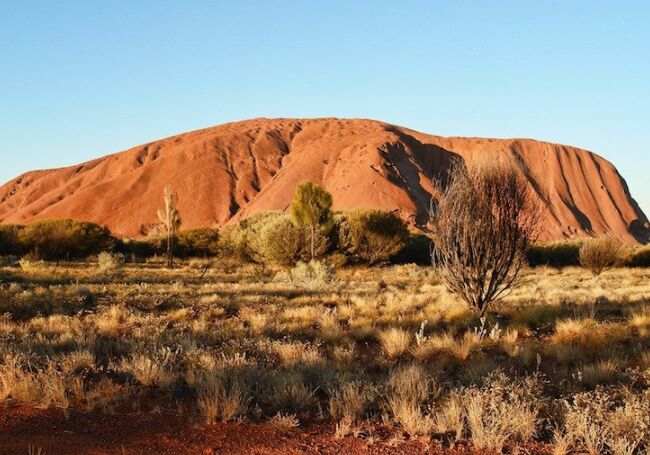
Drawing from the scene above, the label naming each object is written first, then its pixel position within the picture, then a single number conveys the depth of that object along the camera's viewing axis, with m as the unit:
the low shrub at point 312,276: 25.34
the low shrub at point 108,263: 31.80
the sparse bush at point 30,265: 29.73
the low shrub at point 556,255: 47.41
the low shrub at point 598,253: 35.41
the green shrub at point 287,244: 38.97
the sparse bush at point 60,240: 41.94
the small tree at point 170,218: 41.03
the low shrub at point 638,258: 45.97
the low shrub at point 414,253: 45.34
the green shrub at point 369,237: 41.94
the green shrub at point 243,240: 43.62
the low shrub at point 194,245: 49.84
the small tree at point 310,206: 35.50
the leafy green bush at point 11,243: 42.97
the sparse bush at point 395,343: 10.89
